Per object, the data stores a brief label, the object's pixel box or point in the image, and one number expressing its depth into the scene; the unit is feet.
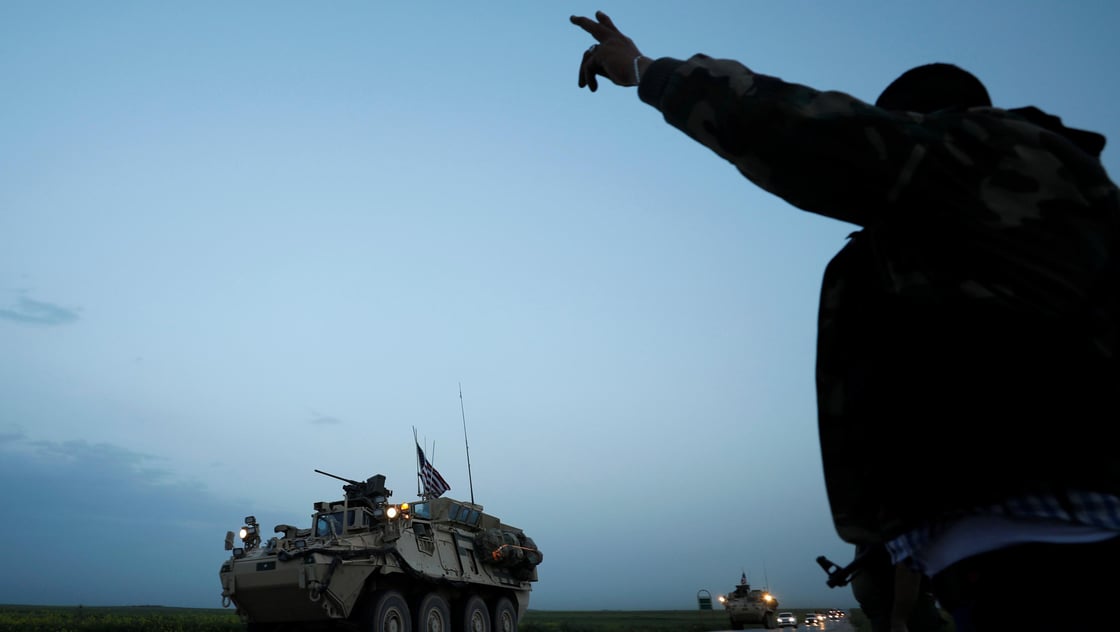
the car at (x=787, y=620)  103.78
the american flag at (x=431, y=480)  62.08
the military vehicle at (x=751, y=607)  95.25
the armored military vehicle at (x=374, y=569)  45.68
